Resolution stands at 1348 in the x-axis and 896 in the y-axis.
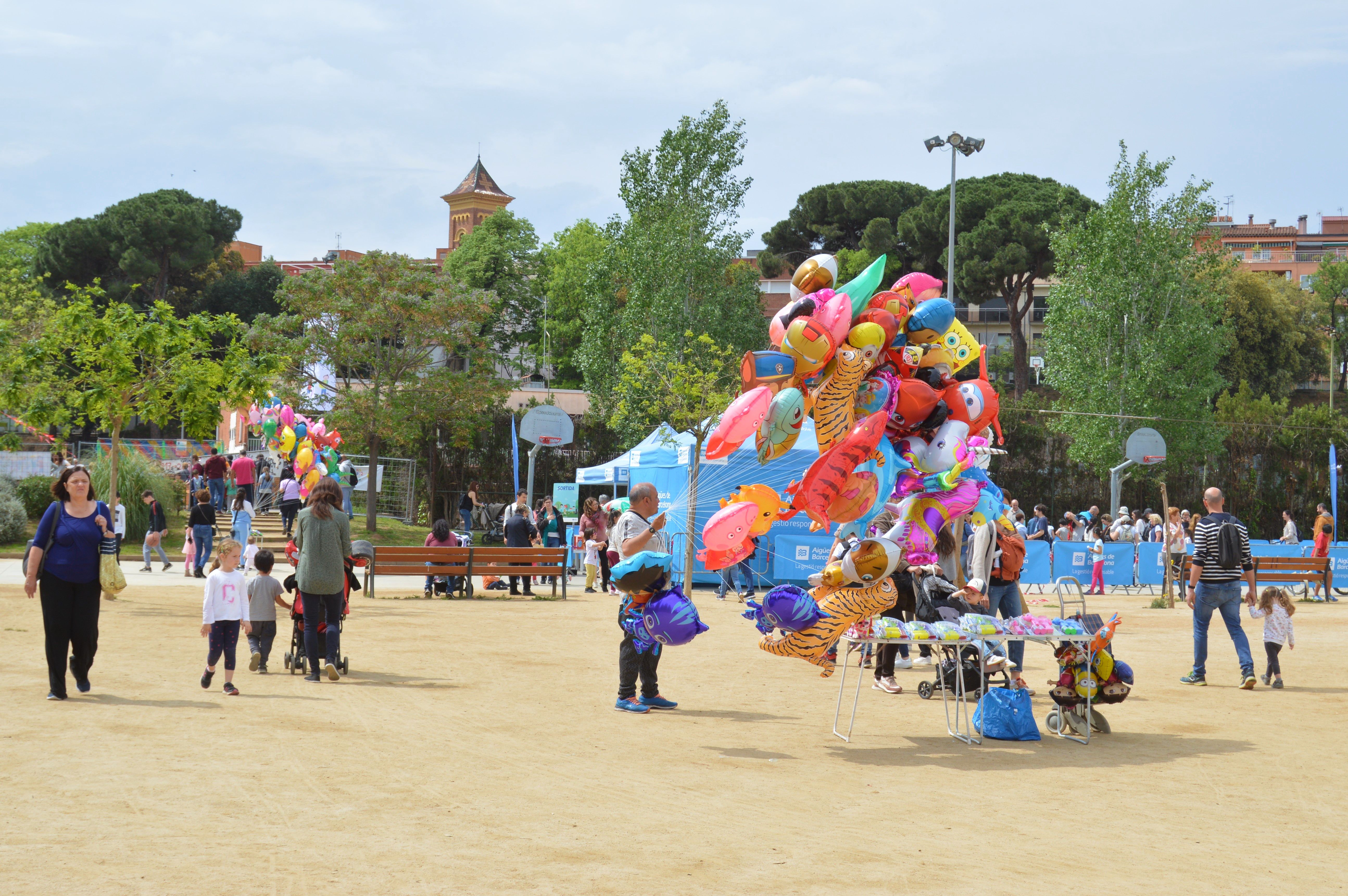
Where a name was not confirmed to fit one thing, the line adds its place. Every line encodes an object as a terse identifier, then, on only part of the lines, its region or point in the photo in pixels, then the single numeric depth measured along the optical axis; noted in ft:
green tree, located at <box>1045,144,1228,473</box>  117.29
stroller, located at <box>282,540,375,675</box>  35.32
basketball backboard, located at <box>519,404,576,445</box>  93.71
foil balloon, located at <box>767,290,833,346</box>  29.32
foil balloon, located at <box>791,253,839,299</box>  30.96
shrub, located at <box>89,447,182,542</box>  85.51
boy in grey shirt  34.60
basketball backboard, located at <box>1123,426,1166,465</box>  106.73
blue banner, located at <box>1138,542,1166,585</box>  81.35
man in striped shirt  36.06
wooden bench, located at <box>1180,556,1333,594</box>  61.05
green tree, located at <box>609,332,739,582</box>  68.44
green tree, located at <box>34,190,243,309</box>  181.06
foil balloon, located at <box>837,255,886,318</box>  30.14
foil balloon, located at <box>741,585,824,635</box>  27.78
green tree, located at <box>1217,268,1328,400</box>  183.11
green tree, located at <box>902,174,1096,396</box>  177.68
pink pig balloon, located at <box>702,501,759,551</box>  28.58
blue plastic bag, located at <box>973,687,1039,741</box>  28.25
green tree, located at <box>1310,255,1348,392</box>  204.54
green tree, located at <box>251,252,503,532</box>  101.96
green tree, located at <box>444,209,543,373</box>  196.34
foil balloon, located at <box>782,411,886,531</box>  28.91
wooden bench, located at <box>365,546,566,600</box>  61.46
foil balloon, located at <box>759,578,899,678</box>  27.94
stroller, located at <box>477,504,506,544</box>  98.53
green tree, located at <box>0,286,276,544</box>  52.21
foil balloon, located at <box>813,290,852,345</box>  28.84
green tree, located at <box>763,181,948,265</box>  203.72
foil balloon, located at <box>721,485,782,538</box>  28.96
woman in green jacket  33.35
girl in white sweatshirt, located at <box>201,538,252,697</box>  30.99
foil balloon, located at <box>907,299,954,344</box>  31.07
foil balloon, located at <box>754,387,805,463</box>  28.04
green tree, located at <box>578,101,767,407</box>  118.52
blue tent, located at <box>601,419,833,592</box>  68.74
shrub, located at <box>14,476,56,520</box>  90.02
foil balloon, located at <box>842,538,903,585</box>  28.53
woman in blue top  29.09
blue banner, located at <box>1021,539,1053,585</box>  74.28
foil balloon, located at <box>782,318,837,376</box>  28.35
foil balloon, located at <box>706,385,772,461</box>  27.68
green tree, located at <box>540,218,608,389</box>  190.08
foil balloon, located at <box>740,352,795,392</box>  28.43
